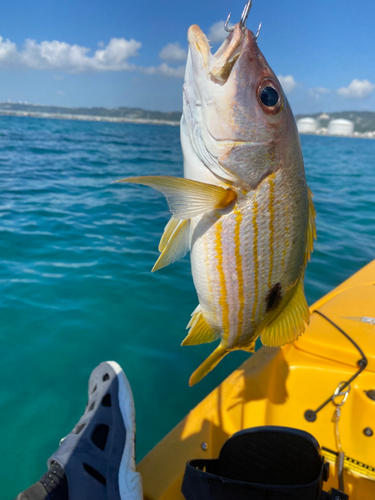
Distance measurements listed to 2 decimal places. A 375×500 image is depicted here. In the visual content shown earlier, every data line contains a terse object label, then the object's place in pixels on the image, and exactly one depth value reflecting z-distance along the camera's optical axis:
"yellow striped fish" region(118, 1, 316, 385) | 0.25
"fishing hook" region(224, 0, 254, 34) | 0.22
